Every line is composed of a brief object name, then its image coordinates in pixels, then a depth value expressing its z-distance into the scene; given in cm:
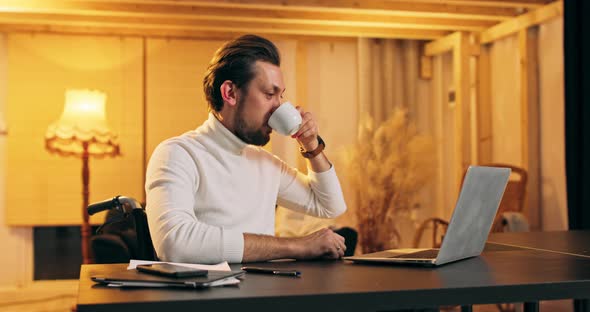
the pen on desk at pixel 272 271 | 154
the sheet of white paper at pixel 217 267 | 140
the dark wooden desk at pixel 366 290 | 125
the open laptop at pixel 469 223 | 163
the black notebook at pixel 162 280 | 135
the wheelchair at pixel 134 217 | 200
